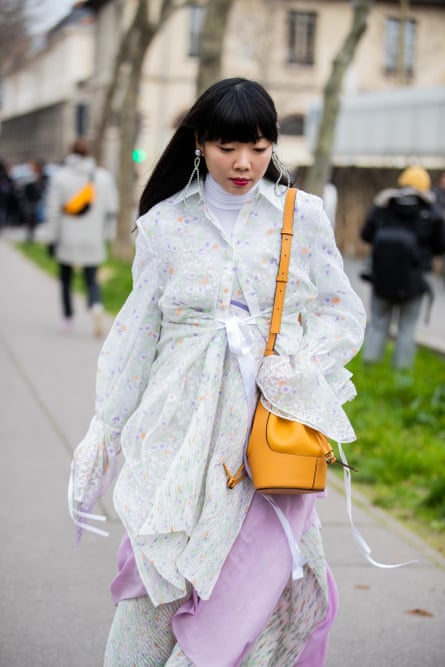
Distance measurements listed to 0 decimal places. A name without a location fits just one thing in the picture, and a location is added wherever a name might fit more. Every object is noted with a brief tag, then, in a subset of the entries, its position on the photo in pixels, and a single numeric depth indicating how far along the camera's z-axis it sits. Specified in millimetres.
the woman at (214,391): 3240
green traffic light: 28977
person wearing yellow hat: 9625
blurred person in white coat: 12125
